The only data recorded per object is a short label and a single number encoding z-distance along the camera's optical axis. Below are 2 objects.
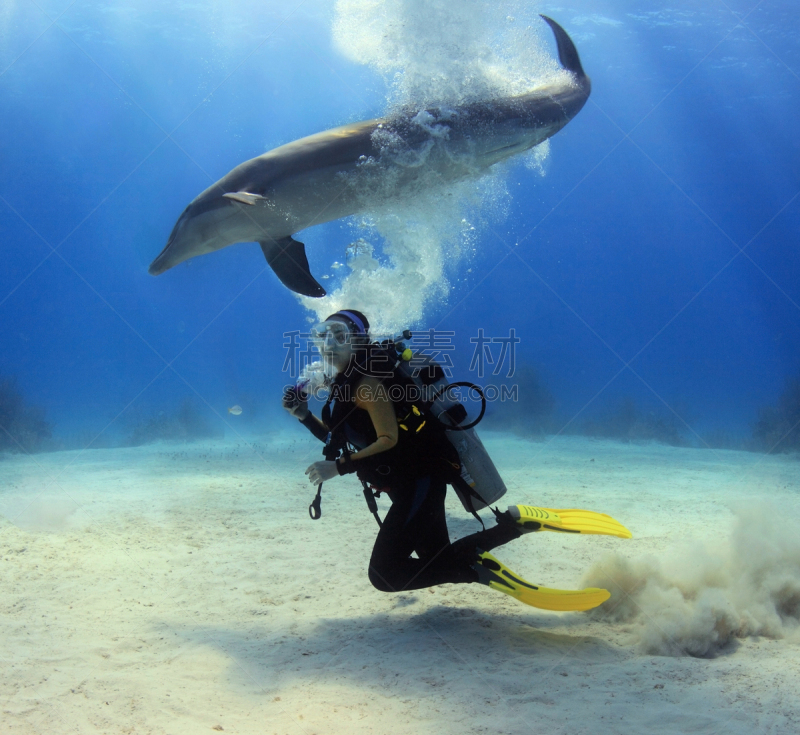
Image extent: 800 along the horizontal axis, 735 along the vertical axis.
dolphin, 5.13
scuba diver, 3.46
